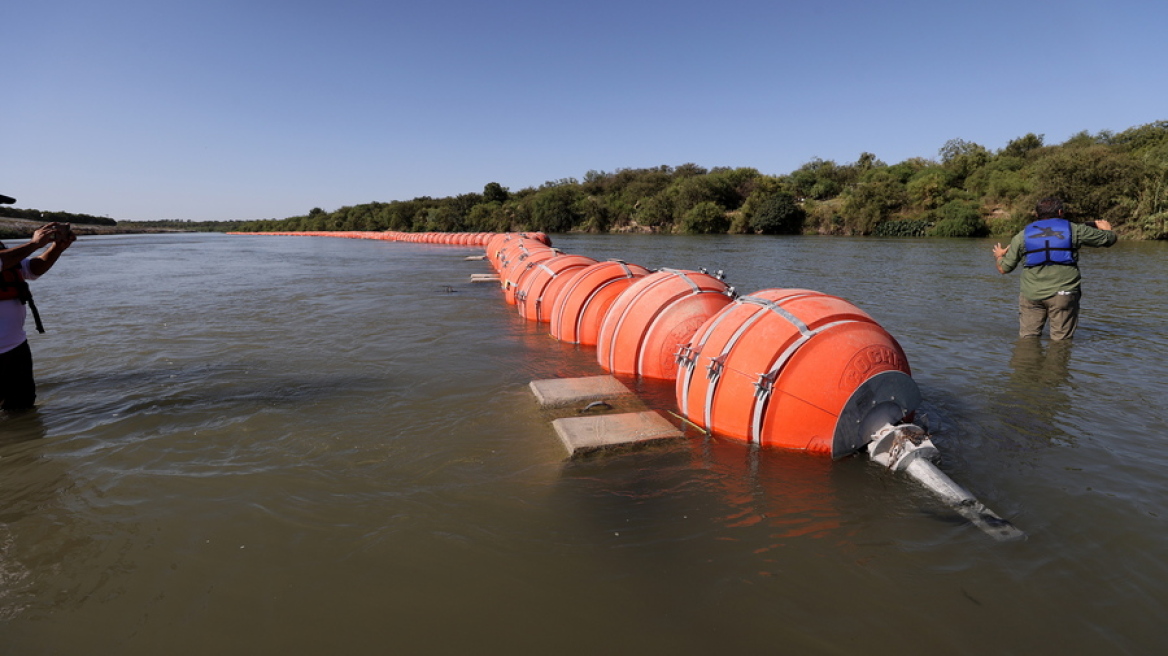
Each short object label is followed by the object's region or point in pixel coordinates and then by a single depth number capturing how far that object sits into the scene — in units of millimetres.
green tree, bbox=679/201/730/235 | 67250
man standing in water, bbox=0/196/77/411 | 5145
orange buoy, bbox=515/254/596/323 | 11152
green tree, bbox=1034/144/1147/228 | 37406
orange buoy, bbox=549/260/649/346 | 8859
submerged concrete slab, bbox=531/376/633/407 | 6055
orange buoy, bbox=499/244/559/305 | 12875
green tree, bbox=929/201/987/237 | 45719
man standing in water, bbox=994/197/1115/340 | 7719
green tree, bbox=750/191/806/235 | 60188
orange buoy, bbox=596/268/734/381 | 6579
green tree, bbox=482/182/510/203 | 117312
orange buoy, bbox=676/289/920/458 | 4371
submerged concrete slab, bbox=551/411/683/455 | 4750
